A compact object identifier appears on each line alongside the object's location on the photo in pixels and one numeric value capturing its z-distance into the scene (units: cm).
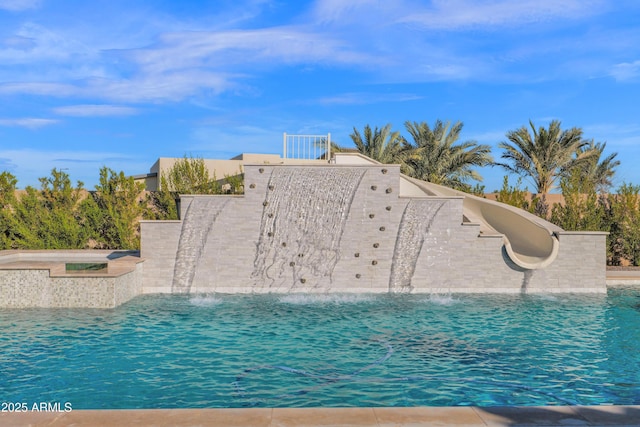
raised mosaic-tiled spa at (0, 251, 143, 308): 1148
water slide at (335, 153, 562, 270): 1352
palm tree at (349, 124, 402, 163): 2700
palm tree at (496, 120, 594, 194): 2548
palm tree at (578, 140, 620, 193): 3466
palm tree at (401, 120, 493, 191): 2675
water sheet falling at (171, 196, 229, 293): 1367
